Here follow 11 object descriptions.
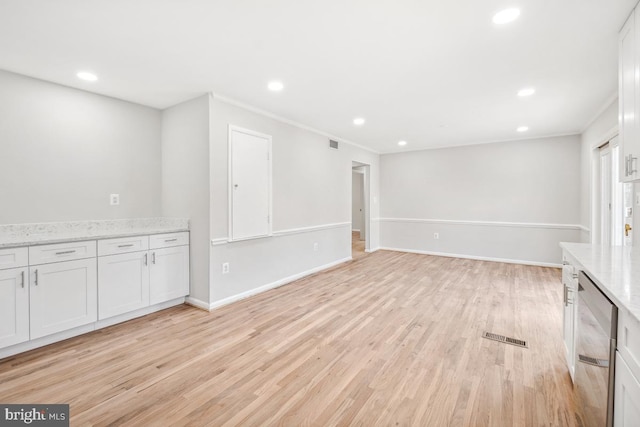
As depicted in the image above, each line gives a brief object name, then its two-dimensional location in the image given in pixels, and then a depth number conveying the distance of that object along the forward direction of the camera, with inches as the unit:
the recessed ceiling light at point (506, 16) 72.6
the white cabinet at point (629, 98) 70.4
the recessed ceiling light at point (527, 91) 124.0
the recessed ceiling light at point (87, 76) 106.7
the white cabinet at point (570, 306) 71.3
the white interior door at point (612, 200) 139.9
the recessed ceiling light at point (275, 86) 117.4
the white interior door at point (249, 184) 136.8
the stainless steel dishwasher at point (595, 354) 44.3
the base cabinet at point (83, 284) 89.4
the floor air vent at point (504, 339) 98.3
